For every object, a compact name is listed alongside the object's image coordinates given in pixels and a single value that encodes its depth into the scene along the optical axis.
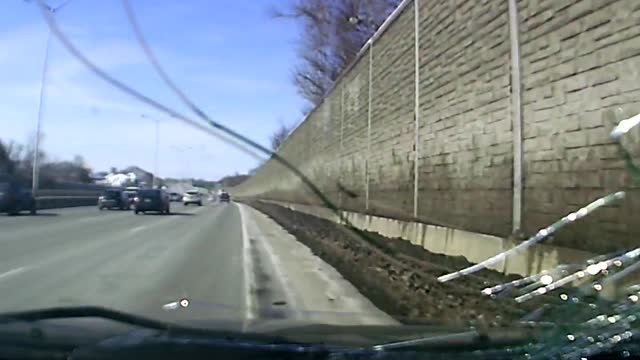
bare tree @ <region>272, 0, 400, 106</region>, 53.91
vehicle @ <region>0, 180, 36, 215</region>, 43.03
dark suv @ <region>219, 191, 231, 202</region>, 101.60
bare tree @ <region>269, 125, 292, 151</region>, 65.07
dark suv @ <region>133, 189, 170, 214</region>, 51.44
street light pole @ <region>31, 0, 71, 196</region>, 46.91
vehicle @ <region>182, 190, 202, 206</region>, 82.47
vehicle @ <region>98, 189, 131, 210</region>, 61.06
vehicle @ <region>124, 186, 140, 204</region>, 64.79
